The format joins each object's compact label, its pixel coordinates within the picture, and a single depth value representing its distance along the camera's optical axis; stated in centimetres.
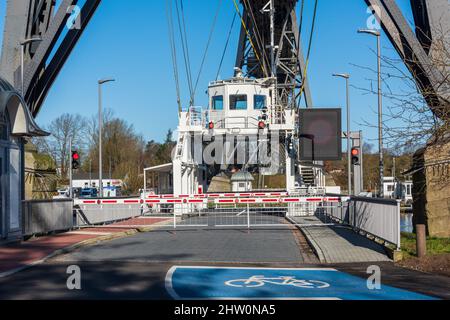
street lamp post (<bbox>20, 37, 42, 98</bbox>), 2162
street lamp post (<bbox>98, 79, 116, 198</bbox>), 3652
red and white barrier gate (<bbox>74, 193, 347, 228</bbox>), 2223
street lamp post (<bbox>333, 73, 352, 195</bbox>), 3450
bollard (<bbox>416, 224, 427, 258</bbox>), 1415
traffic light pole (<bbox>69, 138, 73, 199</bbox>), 2619
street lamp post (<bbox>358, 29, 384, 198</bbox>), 2453
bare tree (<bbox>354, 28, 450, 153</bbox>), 1387
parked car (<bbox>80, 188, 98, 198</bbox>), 6894
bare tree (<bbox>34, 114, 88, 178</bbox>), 7569
